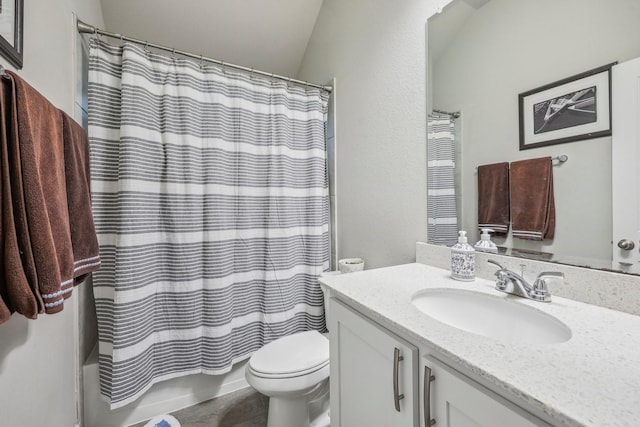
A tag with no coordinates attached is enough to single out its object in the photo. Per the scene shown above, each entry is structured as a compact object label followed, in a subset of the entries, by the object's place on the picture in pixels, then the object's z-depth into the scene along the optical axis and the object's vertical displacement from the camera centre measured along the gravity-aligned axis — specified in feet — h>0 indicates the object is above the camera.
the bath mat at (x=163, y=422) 4.09 -3.32
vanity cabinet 1.60 -1.41
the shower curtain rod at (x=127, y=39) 4.11 +2.88
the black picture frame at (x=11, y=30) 2.18 +1.60
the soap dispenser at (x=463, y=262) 3.24 -0.72
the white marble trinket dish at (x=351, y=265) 5.20 -1.16
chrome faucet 2.56 -0.84
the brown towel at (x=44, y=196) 2.11 +0.15
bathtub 4.31 -3.41
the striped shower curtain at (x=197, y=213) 4.22 -0.06
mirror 2.44 +1.42
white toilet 3.79 -2.48
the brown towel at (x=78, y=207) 3.03 +0.07
